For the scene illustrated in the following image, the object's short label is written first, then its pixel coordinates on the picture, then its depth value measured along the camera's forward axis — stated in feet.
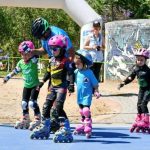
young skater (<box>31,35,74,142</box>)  31.71
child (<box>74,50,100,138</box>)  34.12
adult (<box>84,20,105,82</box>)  51.99
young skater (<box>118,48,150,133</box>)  36.66
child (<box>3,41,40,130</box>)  36.99
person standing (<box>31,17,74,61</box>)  33.04
